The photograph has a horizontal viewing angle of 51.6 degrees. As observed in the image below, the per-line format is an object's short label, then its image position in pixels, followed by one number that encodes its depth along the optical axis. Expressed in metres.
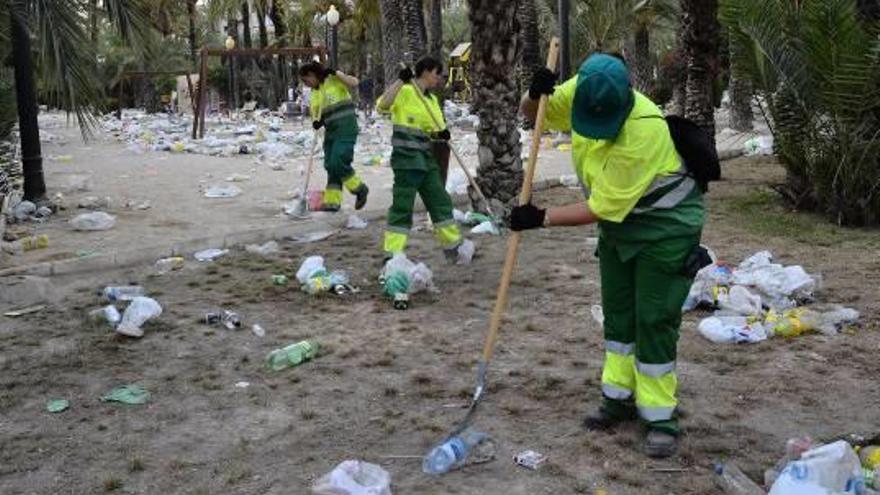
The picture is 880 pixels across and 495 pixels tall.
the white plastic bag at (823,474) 3.00
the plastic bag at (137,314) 5.59
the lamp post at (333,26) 23.66
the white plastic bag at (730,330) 5.18
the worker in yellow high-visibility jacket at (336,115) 8.68
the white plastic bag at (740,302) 5.65
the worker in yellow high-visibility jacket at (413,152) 6.85
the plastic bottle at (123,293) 6.44
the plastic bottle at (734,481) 3.23
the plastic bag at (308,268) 6.74
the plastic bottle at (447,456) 3.56
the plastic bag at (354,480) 3.28
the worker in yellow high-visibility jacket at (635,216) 3.47
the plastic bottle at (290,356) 4.98
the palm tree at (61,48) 8.12
